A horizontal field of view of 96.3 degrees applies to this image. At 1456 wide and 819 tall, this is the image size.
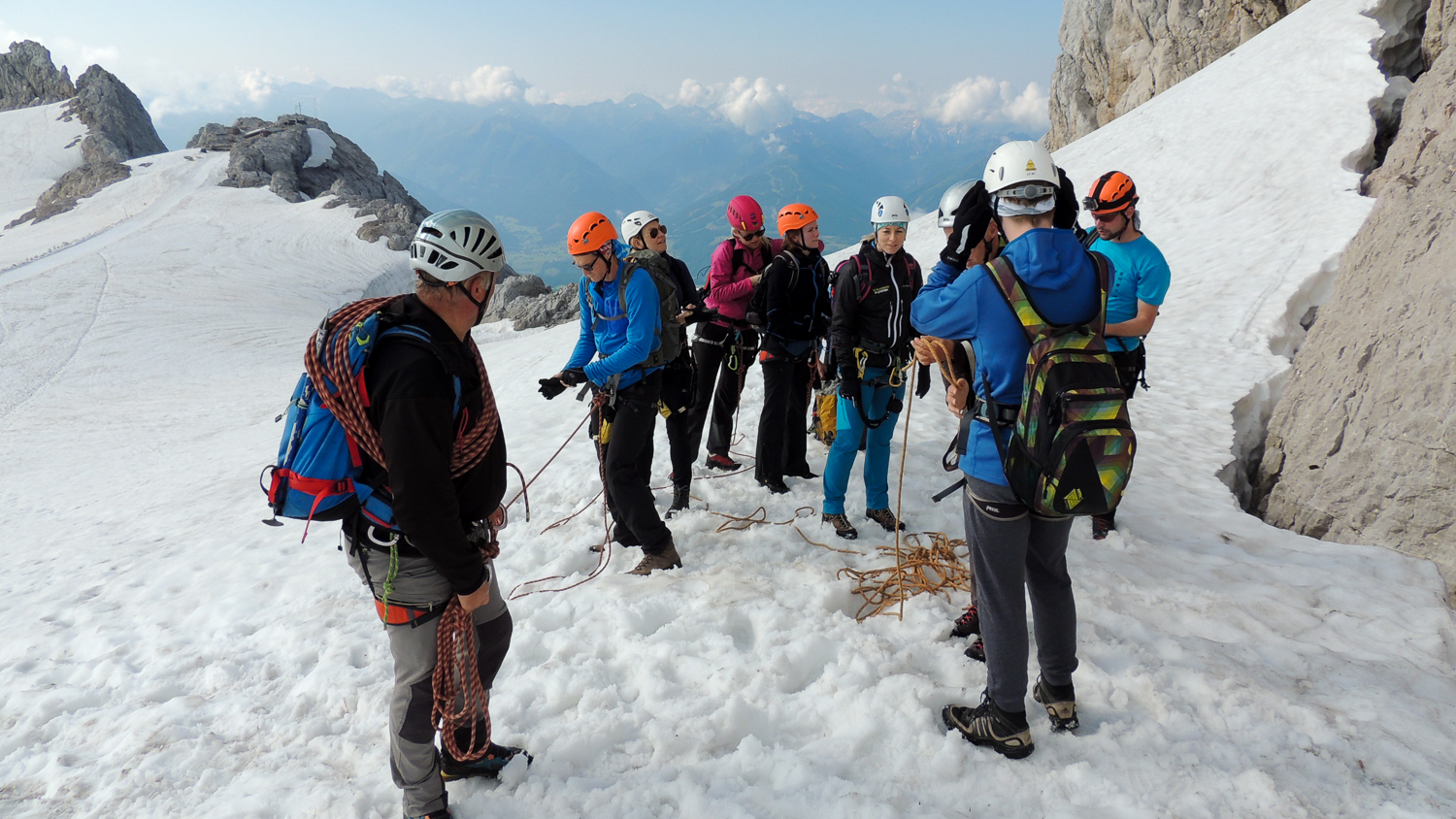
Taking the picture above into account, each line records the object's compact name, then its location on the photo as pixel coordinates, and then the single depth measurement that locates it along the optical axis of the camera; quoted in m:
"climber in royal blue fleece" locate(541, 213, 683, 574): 4.70
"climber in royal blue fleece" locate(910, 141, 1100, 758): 2.71
